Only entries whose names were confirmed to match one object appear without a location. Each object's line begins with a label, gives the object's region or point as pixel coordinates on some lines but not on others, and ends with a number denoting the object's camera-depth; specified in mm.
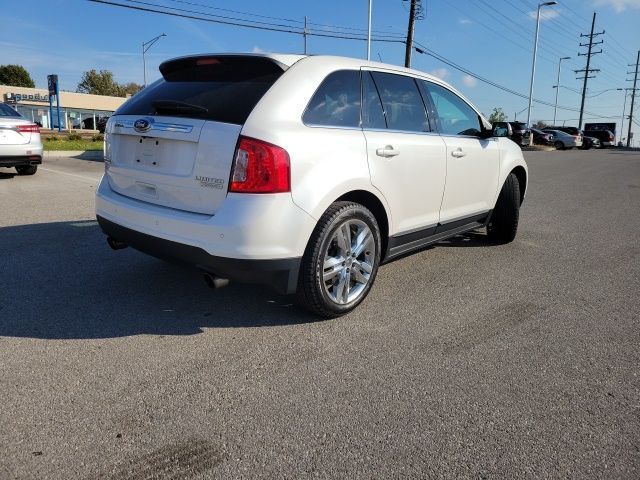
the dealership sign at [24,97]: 54375
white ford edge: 2965
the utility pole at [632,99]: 82500
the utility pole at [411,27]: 26547
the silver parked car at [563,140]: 38281
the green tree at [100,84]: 77750
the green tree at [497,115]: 68831
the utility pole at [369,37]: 29031
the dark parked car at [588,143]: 41875
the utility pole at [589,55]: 66862
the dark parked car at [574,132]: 38719
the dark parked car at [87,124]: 57703
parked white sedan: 9477
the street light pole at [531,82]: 41466
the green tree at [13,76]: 82375
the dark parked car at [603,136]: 46125
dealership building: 56906
